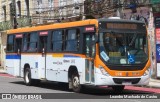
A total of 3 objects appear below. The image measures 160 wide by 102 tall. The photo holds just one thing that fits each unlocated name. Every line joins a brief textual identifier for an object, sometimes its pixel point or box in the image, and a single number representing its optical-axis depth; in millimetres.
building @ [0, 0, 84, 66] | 39184
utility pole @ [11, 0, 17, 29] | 45250
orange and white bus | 18828
